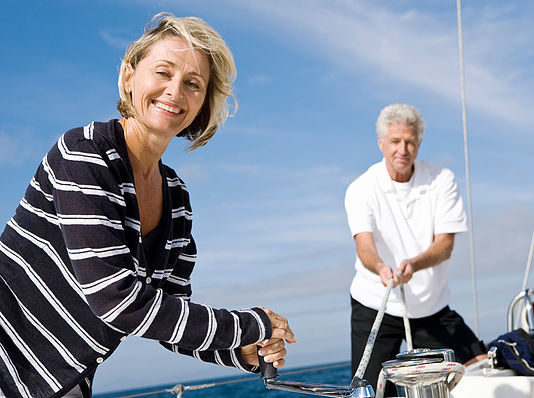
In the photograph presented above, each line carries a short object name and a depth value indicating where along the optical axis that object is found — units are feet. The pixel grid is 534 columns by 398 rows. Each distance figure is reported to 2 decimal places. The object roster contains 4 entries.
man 9.32
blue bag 7.47
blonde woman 3.70
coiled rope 3.90
